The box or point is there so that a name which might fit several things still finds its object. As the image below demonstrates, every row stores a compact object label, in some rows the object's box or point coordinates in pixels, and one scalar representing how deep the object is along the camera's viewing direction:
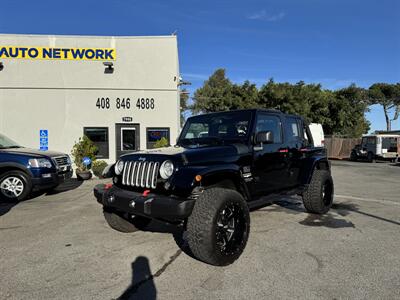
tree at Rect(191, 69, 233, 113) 33.22
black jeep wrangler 3.90
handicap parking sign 13.91
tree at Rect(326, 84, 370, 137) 33.28
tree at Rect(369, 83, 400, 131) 49.16
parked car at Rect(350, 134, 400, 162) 24.02
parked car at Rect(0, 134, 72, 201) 8.03
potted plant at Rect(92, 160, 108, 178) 12.72
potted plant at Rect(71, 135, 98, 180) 12.45
